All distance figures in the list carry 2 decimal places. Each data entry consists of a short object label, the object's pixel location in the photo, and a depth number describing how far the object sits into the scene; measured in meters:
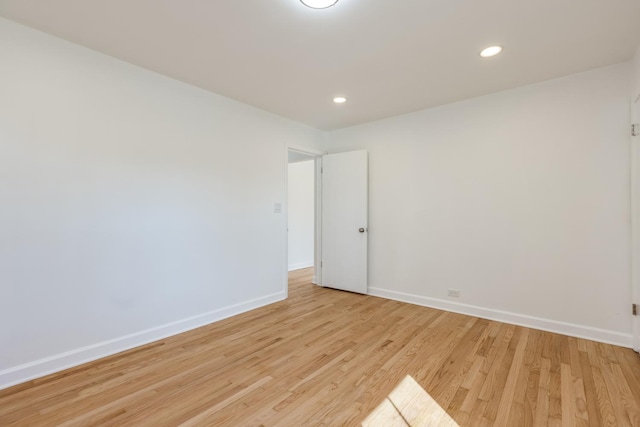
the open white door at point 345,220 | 4.30
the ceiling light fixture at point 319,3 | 1.81
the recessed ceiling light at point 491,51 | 2.37
